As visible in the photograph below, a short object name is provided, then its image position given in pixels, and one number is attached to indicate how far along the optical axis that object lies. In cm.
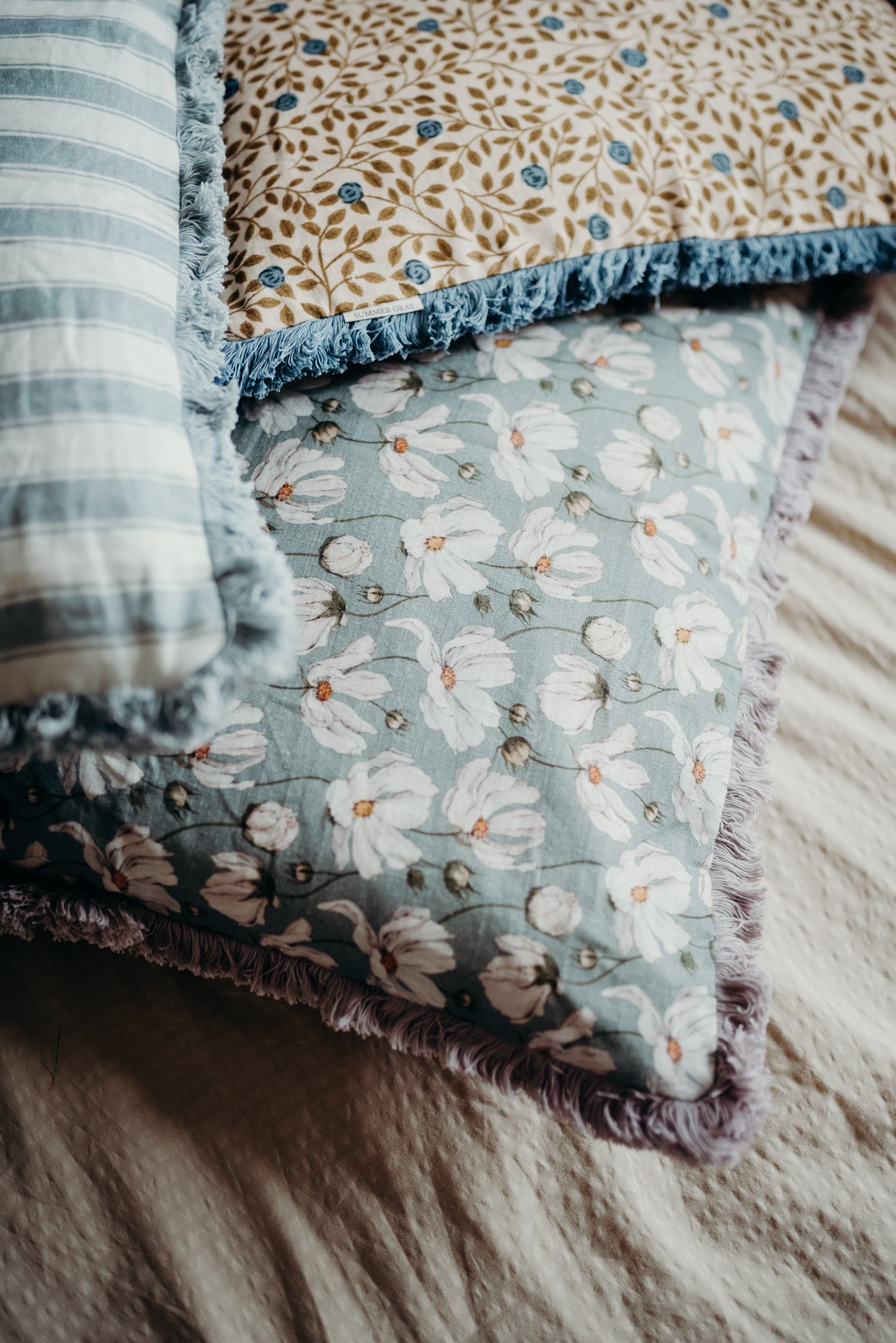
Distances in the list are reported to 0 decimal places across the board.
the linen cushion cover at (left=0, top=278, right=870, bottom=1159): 48
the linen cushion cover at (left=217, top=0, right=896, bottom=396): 58
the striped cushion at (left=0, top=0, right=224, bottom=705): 41
